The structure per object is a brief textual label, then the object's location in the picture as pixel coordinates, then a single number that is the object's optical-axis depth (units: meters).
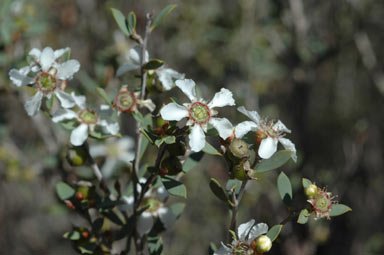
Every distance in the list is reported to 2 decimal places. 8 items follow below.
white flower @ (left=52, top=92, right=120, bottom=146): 0.42
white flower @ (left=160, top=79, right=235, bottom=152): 0.40
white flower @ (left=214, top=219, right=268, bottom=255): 0.40
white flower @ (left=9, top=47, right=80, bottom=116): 0.42
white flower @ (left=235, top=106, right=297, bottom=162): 0.41
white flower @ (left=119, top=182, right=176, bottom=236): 0.43
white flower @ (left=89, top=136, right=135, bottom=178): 0.54
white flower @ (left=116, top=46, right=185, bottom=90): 0.42
